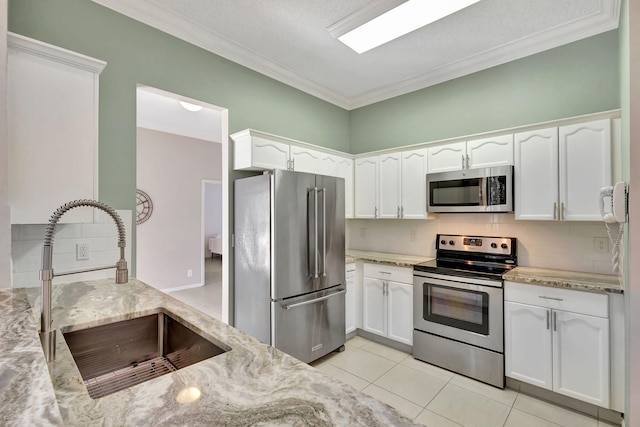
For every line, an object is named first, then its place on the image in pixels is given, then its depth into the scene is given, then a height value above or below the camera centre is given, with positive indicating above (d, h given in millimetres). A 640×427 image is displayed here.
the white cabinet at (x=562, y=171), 2328 +345
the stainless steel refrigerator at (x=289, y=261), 2572 -404
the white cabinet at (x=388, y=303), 3072 -912
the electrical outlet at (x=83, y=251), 2080 -244
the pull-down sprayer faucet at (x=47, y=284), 1006 -235
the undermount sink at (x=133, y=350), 1188 -557
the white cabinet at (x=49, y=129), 1610 +475
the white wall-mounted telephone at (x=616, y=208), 1591 +34
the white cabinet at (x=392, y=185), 3283 +329
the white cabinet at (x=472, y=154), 2770 +569
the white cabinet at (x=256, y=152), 2747 +577
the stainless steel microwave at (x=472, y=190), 2719 +225
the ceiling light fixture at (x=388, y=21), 2180 +1500
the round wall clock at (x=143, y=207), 5152 +135
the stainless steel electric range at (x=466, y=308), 2535 -822
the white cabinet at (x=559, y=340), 2123 -920
